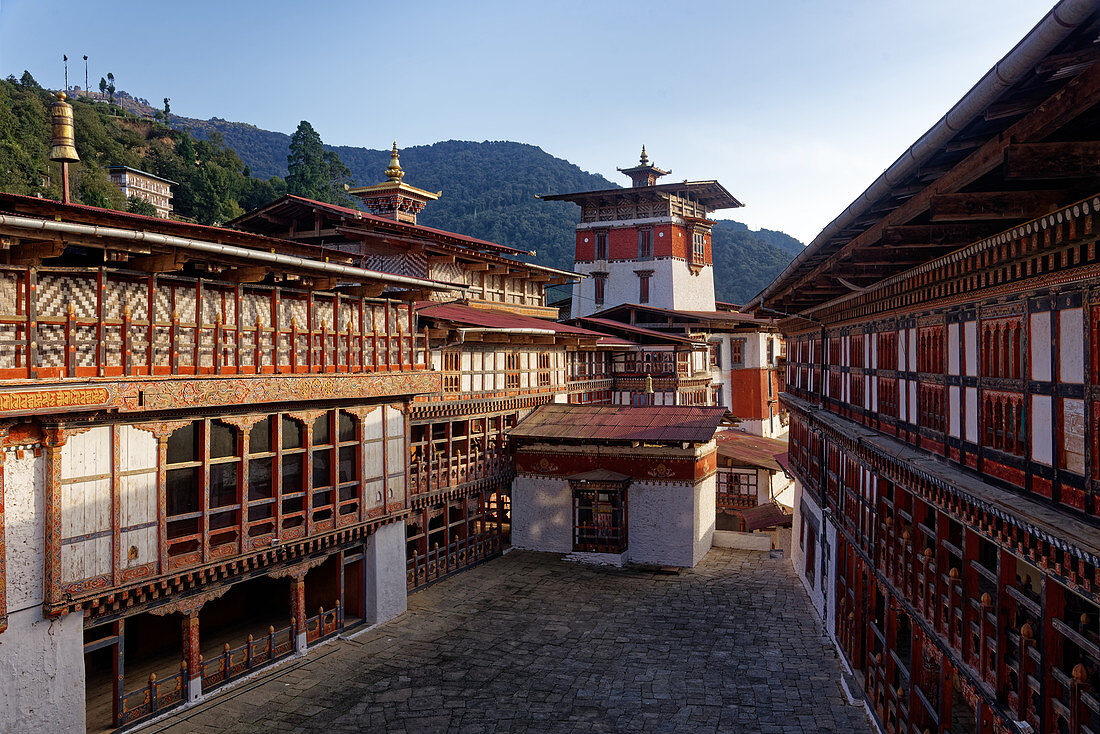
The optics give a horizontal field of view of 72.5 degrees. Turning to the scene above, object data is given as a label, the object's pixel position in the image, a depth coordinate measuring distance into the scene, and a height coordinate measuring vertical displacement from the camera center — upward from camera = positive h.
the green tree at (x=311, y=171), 77.38 +21.95
